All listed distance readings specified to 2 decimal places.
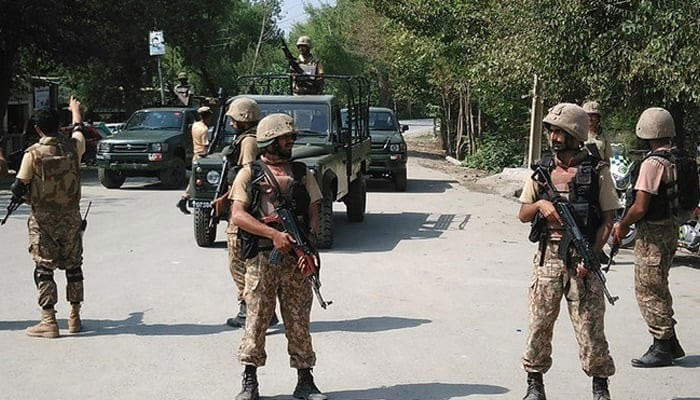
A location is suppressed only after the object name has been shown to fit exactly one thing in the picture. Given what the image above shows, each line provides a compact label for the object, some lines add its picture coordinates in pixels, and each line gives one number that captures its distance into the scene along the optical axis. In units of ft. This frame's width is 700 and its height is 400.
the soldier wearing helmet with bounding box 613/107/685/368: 21.26
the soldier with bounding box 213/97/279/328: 23.50
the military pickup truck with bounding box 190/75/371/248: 37.60
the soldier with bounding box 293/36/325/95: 47.80
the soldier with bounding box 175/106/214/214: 45.69
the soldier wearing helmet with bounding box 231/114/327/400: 18.11
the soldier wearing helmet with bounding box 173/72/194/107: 88.99
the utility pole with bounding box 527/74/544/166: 64.44
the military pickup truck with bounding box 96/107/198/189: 63.93
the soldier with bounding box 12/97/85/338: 23.34
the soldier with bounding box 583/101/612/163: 29.45
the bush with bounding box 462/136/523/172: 81.67
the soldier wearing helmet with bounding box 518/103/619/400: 17.47
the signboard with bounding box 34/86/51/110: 95.30
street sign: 82.02
